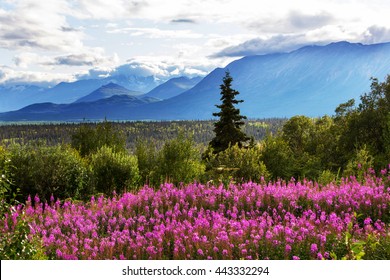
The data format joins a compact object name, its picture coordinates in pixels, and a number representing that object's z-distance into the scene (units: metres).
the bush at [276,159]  25.36
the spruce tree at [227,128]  45.38
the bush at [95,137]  33.59
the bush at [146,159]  24.55
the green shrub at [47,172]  17.05
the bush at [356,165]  17.80
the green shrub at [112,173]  19.69
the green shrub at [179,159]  22.69
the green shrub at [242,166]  18.51
